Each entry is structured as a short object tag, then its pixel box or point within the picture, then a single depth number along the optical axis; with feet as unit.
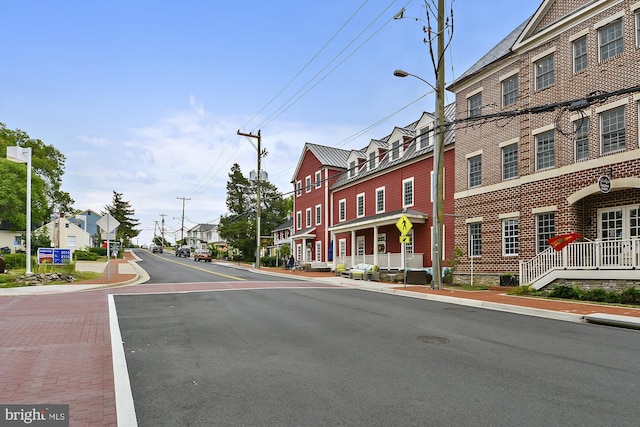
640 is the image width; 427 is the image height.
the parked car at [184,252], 246.47
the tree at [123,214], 372.58
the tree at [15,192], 145.89
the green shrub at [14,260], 95.71
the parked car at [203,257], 192.65
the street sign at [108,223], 66.69
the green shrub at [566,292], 49.52
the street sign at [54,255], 88.28
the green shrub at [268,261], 169.52
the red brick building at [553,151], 51.11
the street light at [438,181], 61.67
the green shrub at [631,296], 44.21
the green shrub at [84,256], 152.87
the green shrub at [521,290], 54.95
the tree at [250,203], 222.89
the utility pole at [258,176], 131.34
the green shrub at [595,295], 46.72
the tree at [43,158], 177.37
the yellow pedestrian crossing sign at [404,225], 64.75
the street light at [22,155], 66.85
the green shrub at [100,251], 189.06
